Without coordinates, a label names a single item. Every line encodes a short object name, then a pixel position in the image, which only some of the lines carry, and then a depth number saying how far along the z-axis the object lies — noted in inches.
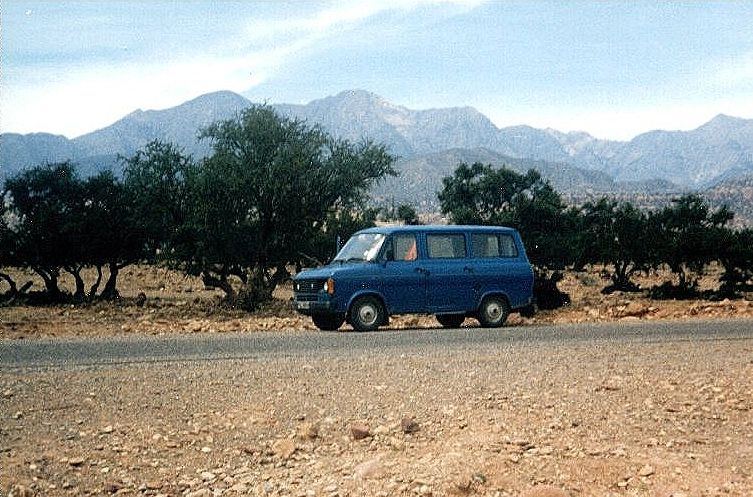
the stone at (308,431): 277.6
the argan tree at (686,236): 1438.2
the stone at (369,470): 235.6
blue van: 636.7
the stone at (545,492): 215.6
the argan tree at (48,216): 1406.3
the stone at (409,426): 279.4
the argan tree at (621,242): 1648.6
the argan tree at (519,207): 1974.7
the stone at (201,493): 232.4
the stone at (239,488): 235.5
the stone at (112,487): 237.3
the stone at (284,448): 262.1
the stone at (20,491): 231.0
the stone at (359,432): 276.2
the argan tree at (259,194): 1151.6
